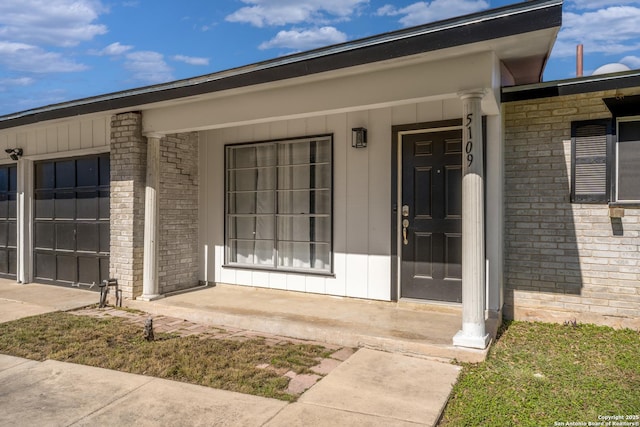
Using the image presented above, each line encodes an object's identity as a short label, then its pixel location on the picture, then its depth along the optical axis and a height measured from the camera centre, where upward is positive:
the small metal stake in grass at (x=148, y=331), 4.10 -1.14
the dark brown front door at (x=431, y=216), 4.86 -0.03
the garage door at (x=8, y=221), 7.83 -0.10
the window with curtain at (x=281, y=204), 5.75 +0.15
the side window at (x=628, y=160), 4.36 +0.55
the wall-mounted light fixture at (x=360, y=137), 5.29 +0.97
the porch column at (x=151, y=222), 5.58 -0.09
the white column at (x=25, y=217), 7.38 -0.02
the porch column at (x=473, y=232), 3.57 -0.16
